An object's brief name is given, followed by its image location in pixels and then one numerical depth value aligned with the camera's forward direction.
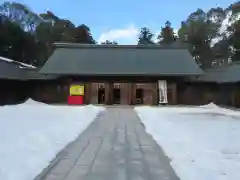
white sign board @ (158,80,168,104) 12.71
